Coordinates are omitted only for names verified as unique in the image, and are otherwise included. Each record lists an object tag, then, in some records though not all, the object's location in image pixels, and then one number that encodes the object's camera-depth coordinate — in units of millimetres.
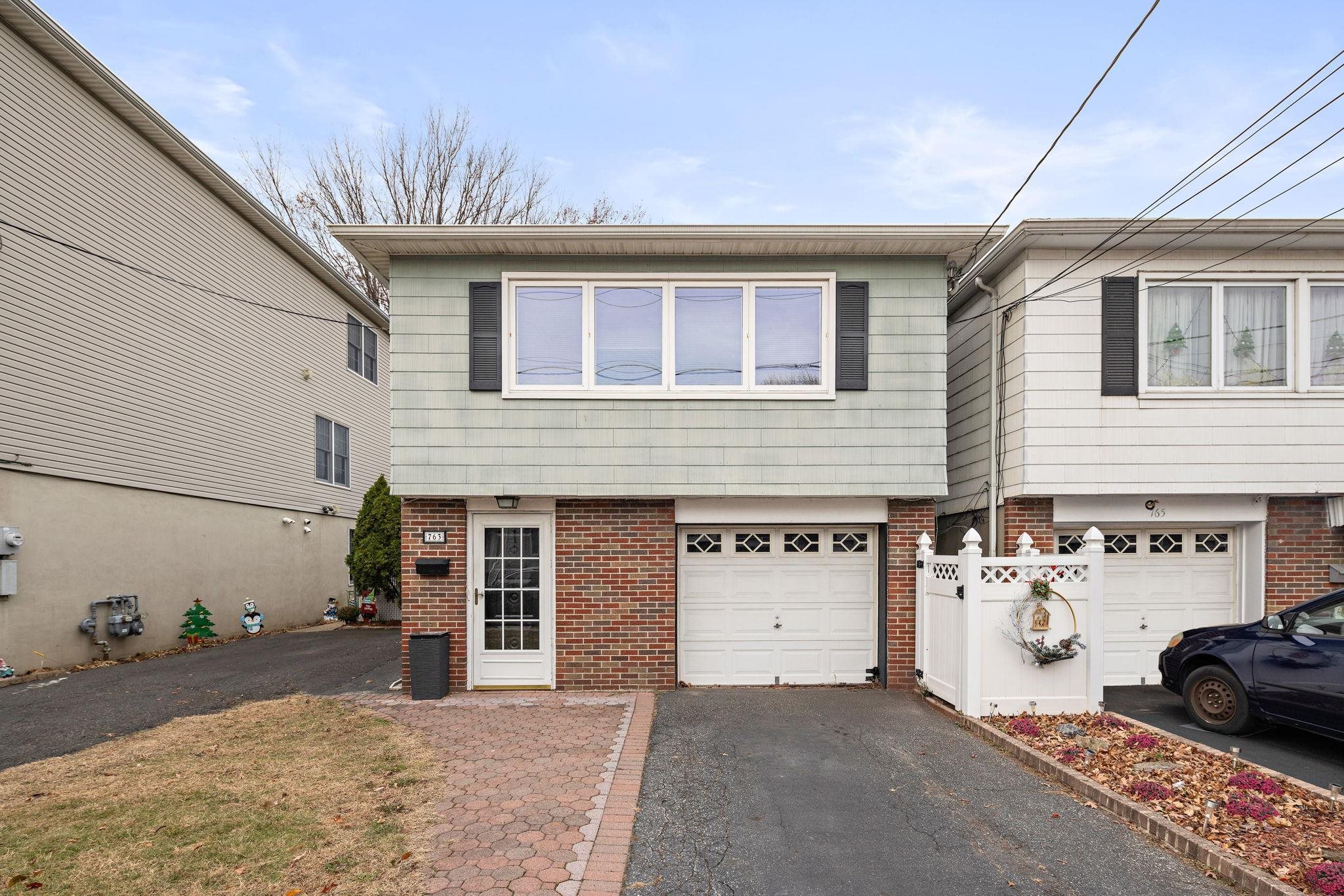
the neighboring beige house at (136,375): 9547
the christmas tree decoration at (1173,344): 8195
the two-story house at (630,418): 8008
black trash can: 7891
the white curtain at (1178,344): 8180
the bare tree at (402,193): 20500
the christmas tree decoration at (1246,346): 8172
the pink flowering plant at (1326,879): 3539
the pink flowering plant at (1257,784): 4855
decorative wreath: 6836
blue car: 5664
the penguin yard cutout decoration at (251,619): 14109
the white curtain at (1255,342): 8164
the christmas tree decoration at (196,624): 12492
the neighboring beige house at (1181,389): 8023
